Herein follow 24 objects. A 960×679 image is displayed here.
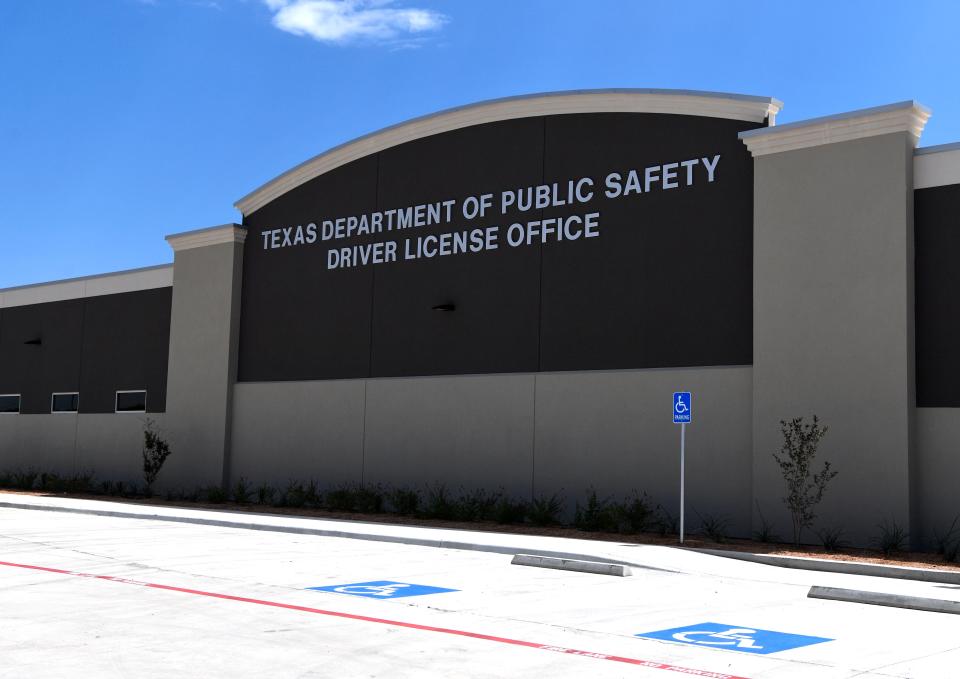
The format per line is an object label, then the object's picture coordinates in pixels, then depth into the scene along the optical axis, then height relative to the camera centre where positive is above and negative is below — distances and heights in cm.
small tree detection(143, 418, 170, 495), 3156 -43
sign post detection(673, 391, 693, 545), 1903 +88
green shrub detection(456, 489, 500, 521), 2395 -128
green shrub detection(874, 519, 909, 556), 1830 -134
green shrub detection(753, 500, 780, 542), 1984 -142
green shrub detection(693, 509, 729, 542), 2069 -138
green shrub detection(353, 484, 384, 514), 2611 -136
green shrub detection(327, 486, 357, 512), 2647 -138
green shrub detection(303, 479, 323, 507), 2762 -136
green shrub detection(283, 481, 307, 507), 2788 -135
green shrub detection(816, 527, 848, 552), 1889 -143
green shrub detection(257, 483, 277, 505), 2921 -141
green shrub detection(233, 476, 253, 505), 2955 -139
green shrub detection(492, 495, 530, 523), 2311 -136
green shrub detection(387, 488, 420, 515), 2533 -129
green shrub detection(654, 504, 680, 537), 2133 -135
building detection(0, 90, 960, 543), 1917 +321
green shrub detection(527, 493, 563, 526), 2292 -128
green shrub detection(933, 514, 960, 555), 1819 -132
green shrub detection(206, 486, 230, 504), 2962 -147
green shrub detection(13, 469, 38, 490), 3525 -141
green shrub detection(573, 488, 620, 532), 2152 -130
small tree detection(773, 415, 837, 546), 1922 -25
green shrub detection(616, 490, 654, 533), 2131 -127
